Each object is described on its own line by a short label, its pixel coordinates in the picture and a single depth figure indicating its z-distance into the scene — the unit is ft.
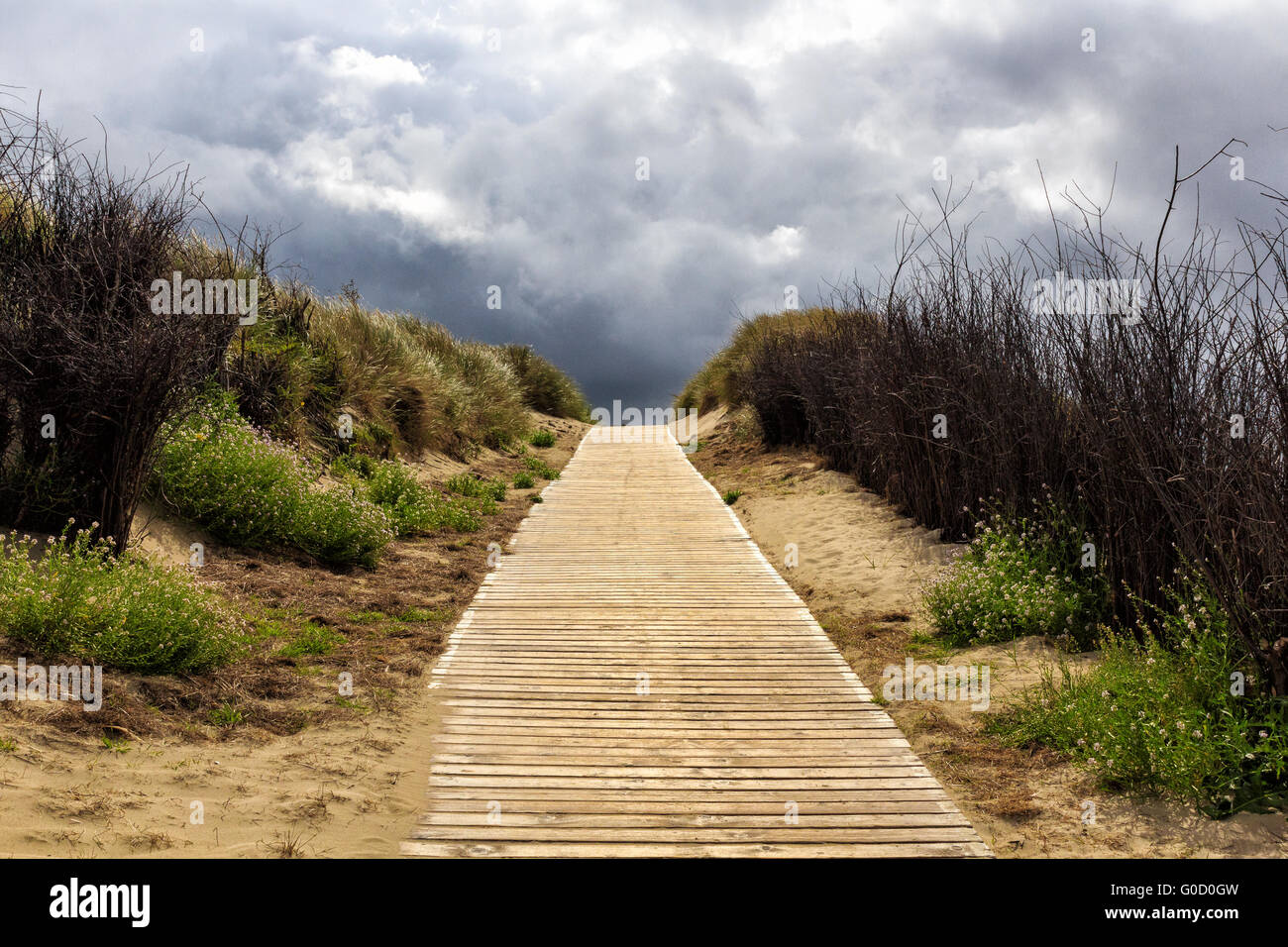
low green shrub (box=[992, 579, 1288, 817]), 13.75
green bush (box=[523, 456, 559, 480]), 53.36
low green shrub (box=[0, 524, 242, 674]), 16.42
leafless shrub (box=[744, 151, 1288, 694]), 15.43
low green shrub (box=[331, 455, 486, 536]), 35.19
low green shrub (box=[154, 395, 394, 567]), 26.81
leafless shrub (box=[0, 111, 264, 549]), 21.39
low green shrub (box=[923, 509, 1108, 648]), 21.52
